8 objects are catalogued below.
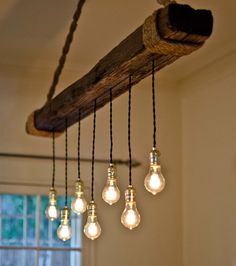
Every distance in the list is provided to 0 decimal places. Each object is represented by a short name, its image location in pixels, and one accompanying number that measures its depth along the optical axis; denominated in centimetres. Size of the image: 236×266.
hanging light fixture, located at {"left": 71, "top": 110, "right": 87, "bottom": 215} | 288
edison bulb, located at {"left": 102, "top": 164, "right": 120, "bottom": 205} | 252
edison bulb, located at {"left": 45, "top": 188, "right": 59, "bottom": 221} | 315
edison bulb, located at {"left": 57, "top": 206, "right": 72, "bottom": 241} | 295
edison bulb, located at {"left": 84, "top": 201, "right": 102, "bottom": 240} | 261
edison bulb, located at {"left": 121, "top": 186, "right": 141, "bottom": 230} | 230
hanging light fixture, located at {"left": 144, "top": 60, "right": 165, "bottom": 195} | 219
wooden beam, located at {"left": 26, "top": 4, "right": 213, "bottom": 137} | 183
